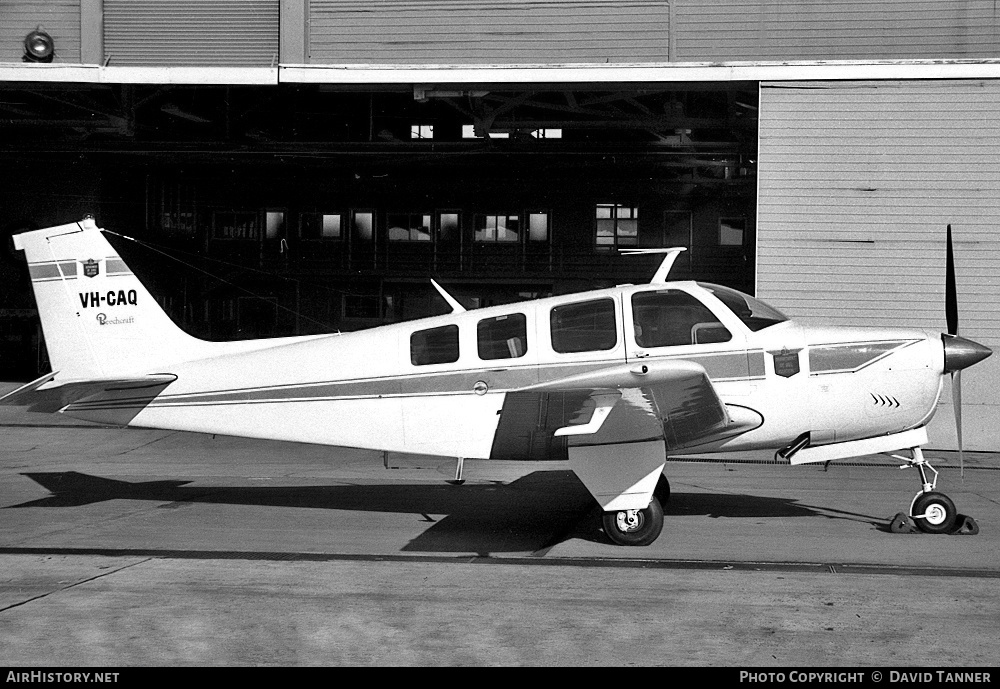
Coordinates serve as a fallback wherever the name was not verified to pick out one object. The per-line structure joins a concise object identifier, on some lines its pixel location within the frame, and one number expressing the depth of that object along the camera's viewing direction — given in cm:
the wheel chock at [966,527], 927
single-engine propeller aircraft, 873
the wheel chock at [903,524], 935
